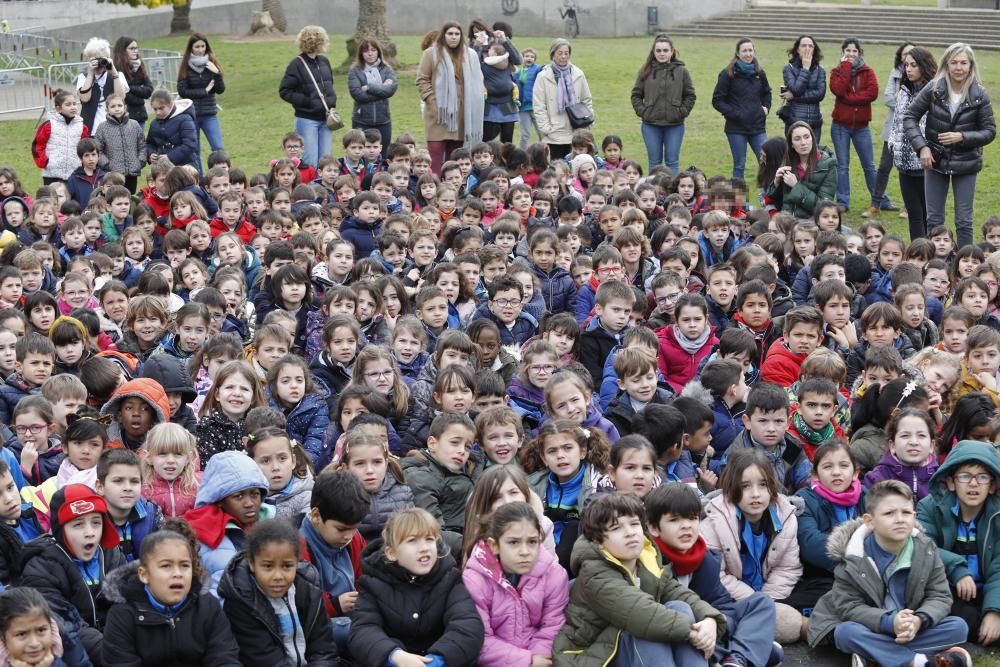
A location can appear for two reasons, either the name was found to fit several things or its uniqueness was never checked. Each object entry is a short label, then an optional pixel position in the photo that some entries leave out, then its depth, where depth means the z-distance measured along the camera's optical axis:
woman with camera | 15.63
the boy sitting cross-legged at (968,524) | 6.64
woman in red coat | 15.91
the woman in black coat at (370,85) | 16.64
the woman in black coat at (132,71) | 16.70
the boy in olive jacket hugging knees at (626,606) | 5.79
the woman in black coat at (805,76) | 16.31
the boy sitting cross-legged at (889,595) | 6.23
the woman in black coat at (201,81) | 17.27
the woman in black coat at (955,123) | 12.48
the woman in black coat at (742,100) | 16.55
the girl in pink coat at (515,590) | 6.10
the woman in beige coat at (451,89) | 16.09
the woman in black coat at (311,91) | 16.53
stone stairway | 30.58
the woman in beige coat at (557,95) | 16.83
